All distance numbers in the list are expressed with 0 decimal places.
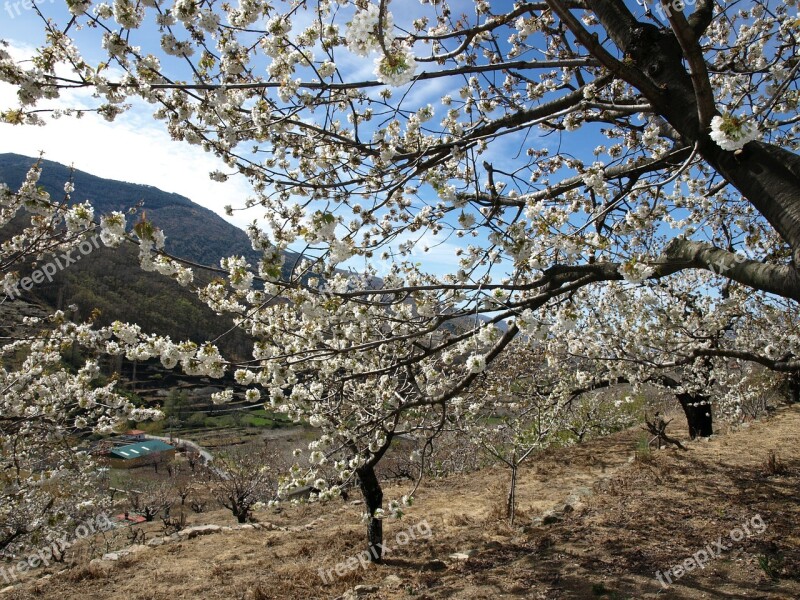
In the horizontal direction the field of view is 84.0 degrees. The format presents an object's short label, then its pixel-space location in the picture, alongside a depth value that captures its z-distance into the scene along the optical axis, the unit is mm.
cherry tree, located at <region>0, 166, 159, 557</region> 5414
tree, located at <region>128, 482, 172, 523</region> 19283
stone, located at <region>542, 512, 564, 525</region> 7309
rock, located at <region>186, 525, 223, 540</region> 11133
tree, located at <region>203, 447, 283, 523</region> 13281
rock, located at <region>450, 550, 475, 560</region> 6750
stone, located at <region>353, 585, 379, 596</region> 5910
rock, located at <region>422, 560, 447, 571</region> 6523
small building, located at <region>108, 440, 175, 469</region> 43438
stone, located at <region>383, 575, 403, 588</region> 6156
